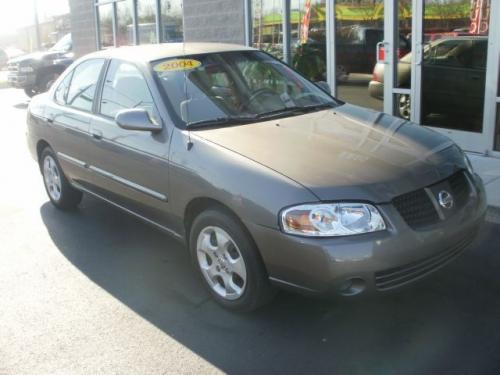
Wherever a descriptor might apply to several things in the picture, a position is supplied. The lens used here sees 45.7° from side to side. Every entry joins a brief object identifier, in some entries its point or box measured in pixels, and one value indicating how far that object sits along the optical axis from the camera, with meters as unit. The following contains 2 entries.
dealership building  6.66
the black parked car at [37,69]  15.54
